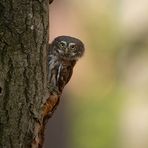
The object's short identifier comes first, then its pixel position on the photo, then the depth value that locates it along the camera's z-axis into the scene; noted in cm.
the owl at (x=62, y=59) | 736
